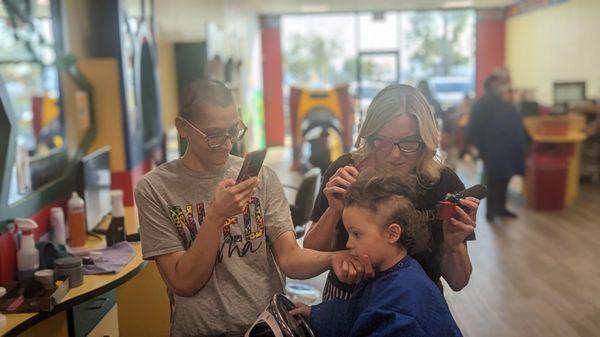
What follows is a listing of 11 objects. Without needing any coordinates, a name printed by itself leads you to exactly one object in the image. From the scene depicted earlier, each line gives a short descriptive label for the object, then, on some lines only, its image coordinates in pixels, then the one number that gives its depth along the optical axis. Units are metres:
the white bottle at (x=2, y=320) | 1.92
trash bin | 6.23
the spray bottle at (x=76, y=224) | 2.86
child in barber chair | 1.37
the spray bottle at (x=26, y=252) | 2.39
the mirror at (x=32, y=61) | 2.70
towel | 2.42
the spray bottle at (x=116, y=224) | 2.83
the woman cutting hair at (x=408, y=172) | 1.64
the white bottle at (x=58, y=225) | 2.80
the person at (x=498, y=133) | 5.70
